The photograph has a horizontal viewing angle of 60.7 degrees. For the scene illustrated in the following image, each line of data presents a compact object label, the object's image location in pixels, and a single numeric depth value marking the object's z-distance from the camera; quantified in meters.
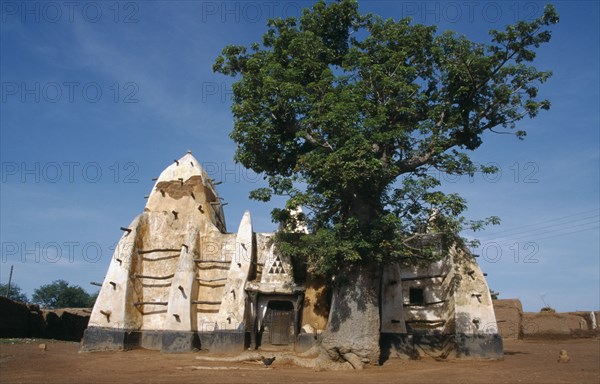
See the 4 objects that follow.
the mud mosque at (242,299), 19.61
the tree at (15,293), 68.25
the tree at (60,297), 65.81
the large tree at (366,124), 15.54
